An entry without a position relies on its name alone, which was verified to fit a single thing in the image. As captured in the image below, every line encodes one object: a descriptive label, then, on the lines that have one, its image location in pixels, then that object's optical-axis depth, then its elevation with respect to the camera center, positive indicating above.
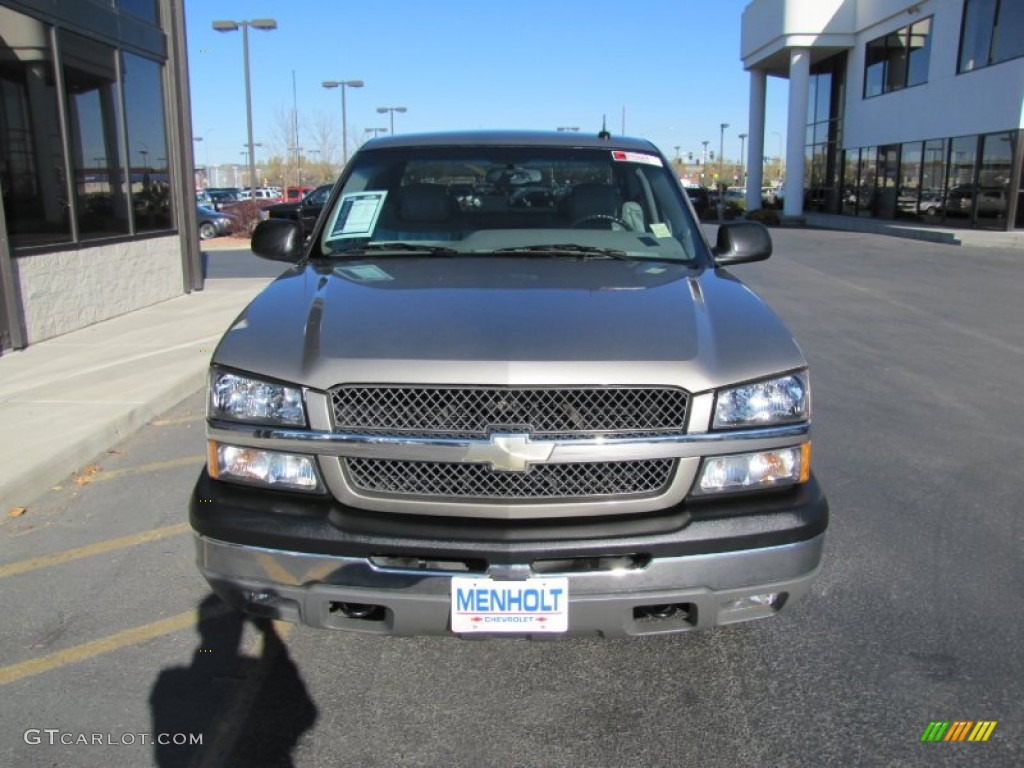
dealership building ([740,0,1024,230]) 22.81 +2.83
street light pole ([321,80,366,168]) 34.09 +4.34
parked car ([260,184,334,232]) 22.12 -0.27
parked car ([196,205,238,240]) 28.61 -0.91
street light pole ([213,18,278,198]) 24.95 +4.84
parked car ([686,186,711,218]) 25.43 -0.05
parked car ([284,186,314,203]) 42.28 +0.14
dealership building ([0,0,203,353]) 8.27 +0.36
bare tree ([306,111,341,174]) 49.03 +2.10
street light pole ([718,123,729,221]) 39.09 -0.33
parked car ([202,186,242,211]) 38.94 +0.01
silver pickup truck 2.48 -0.82
